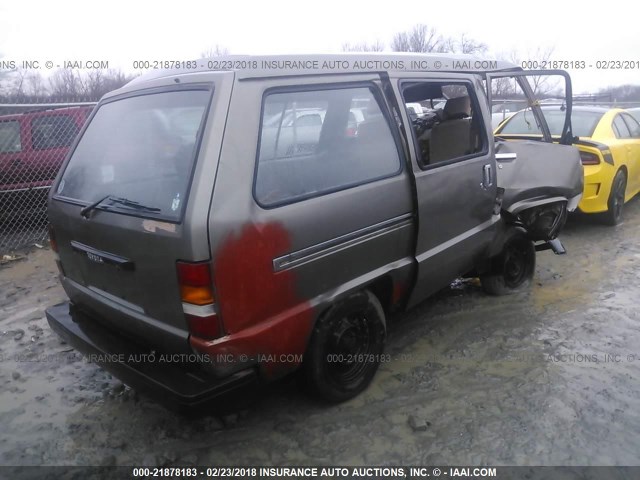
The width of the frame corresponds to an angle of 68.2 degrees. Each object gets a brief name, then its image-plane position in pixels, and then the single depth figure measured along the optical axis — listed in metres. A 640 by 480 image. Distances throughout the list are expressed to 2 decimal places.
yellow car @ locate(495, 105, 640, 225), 5.70
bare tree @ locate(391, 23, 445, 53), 38.41
